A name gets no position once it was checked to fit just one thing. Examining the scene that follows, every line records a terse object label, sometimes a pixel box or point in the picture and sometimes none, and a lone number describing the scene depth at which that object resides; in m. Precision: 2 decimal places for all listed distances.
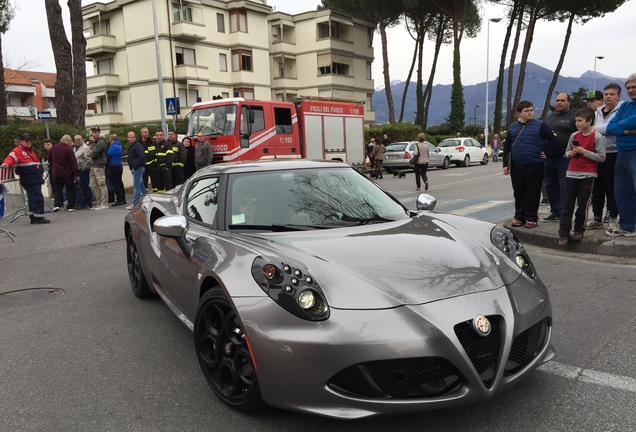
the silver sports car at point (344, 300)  2.26
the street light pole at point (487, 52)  39.00
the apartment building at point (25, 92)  67.38
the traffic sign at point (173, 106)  17.97
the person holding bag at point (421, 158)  14.33
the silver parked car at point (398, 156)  22.61
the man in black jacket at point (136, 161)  12.42
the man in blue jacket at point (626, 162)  5.73
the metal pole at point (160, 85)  20.38
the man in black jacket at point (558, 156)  7.30
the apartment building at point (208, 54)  38.22
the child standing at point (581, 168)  6.09
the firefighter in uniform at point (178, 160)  12.98
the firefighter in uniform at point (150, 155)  12.91
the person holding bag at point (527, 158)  7.05
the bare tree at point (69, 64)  18.17
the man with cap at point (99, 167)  13.09
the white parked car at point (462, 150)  27.36
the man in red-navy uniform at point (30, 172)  10.27
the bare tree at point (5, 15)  27.13
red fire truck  15.26
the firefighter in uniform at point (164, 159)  12.78
